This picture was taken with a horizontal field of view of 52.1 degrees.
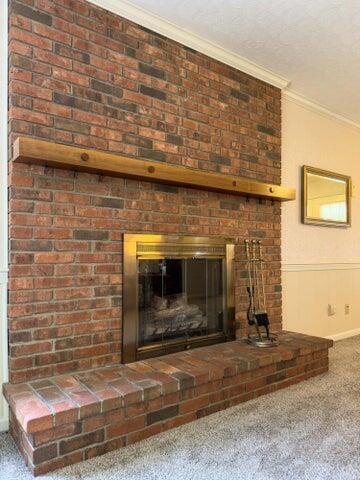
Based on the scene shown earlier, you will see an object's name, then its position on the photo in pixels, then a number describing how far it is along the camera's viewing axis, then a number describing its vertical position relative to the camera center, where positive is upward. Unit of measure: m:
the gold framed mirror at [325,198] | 3.50 +0.51
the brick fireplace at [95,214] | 1.80 +0.21
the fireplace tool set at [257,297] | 2.68 -0.40
